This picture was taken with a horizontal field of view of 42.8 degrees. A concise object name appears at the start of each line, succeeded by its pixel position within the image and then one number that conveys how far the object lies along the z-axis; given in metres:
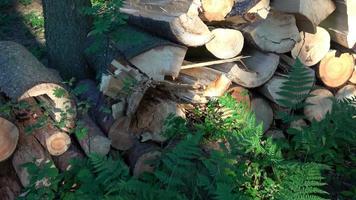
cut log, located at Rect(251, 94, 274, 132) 3.93
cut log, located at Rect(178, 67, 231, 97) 3.56
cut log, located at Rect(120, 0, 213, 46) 3.36
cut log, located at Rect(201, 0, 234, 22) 3.55
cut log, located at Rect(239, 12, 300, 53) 3.71
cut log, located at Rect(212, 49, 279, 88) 3.68
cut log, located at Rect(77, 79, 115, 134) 3.65
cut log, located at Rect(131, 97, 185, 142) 3.56
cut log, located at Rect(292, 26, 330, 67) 3.93
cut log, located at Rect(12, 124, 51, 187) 3.55
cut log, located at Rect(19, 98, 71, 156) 3.57
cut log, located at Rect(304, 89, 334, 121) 4.02
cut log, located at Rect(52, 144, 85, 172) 3.64
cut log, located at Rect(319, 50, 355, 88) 4.02
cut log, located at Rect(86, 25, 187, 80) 3.42
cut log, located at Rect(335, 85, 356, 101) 4.16
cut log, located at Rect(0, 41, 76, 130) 3.64
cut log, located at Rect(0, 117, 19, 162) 3.39
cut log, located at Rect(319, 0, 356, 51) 3.82
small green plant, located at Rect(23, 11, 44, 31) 6.47
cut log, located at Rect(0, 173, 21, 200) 3.56
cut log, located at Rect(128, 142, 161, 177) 3.47
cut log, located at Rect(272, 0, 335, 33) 3.58
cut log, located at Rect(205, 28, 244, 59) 3.59
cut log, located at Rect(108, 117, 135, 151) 3.55
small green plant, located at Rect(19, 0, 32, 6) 7.25
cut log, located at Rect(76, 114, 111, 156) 3.56
